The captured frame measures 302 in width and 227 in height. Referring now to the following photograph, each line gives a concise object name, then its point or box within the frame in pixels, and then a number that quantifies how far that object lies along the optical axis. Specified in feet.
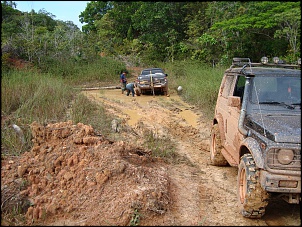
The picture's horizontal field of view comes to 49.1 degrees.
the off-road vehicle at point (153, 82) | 55.88
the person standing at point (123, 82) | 62.69
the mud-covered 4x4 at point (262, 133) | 11.95
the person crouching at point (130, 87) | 57.27
